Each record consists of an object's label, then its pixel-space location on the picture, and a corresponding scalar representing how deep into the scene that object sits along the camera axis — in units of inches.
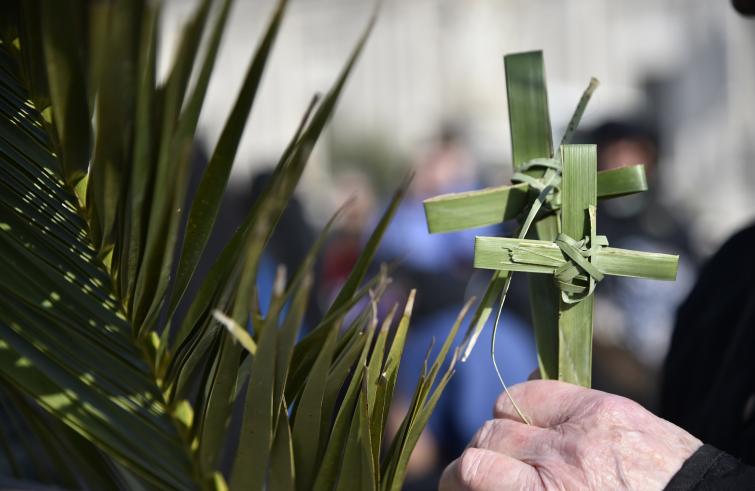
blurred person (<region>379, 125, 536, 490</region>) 109.1
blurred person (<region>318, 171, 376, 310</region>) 186.4
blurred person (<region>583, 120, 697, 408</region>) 139.3
